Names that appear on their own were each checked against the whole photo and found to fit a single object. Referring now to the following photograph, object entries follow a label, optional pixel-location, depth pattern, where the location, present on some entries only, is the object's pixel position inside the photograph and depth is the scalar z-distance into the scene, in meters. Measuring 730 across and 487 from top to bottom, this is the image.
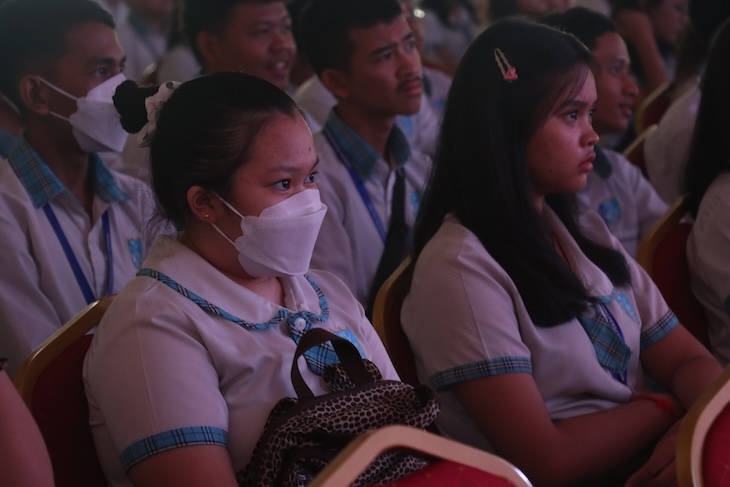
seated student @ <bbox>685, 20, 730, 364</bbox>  4.54
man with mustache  5.70
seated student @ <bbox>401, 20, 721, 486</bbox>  3.64
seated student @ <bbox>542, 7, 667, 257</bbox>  6.23
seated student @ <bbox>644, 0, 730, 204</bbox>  6.53
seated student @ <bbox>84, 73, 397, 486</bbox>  2.90
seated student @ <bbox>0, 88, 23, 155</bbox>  5.24
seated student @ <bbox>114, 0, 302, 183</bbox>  6.84
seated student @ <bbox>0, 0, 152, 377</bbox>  4.61
